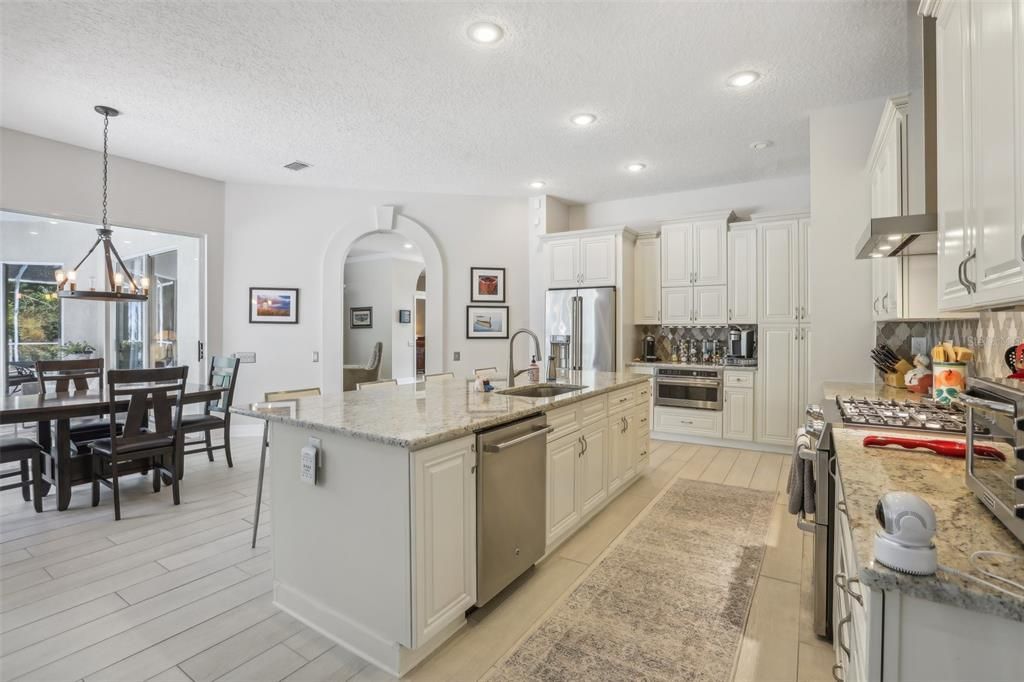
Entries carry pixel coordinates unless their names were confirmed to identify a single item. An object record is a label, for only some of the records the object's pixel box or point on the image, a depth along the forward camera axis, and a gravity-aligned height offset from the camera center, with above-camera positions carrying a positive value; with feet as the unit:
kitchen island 5.74 -2.27
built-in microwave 16.76 -1.64
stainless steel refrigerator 18.06 +0.54
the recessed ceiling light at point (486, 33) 8.64 +5.64
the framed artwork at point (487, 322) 19.75 +0.83
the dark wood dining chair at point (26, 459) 10.34 -2.54
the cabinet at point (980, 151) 3.47 +1.60
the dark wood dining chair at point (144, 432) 10.52 -2.05
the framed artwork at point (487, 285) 19.77 +2.34
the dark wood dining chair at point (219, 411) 13.37 -1.97
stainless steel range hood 6.26 +1.63
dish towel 6.70 -2.00
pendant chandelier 11.72 +1.46
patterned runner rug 6.03 -3.98
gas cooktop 6.00 -1.02
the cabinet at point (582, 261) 18.35 +3.17
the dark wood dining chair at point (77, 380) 12.30 -1.02
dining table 9.86 -1.55
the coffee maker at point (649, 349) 19.17 -0.29
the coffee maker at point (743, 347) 17.11 -0.19
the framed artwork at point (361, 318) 32.86 +1.68
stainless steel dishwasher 6.76 -2.40
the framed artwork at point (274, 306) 18.13 +1.39
